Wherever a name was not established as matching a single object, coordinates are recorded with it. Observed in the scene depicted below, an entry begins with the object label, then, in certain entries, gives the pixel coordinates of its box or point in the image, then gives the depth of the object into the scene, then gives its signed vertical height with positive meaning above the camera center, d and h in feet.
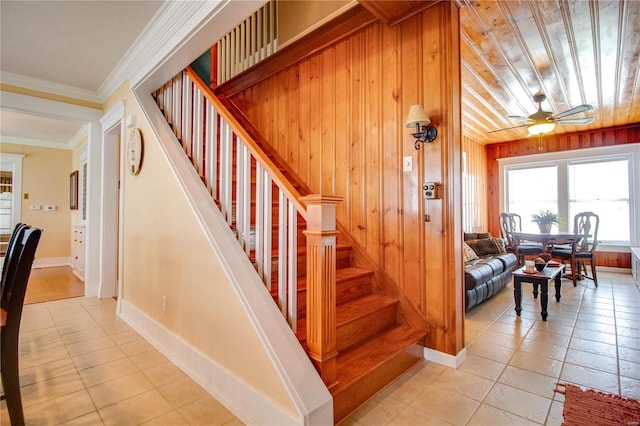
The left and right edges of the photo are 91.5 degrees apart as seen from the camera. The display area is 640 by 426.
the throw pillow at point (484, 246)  15.20 -1.53
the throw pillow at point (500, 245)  16.10 -1.54
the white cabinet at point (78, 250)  16.67 -1.76
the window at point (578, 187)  19.30 +1.93
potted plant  18.63 -0.33
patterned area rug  5.27 -3.48
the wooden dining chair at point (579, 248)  15.75 -1.72
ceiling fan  13.44 +4.21
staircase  5.69 -2.04
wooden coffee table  10.30 -2.20
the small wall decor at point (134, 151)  9.66 +2.13
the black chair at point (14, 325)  4.58 -1.64
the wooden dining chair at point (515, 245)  17.47 -1.75
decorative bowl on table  11.37 -1.78
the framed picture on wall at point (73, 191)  19.92 +1.80
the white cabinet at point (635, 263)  15.20 -2.55
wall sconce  7.10 +2.16
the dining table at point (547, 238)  16.22 -1.19
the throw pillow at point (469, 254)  13.47 -1.67
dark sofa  10.75 -2.03
